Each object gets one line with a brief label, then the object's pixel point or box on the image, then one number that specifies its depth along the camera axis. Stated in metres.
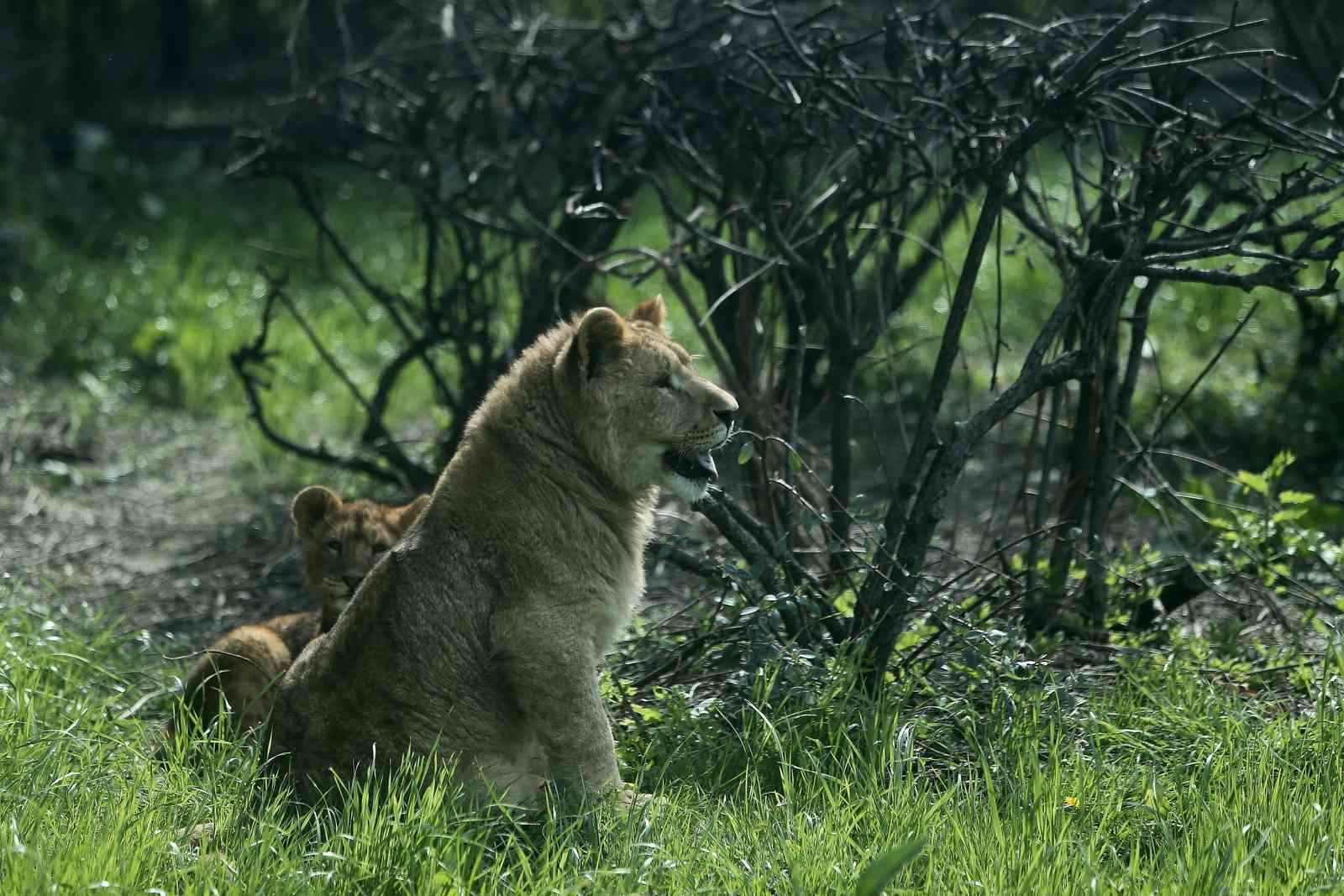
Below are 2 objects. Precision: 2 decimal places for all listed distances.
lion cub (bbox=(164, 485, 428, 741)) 9.73
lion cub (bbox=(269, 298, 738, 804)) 8.18
